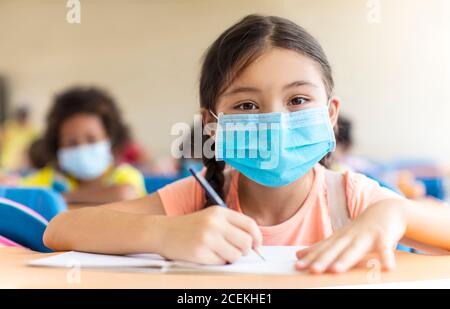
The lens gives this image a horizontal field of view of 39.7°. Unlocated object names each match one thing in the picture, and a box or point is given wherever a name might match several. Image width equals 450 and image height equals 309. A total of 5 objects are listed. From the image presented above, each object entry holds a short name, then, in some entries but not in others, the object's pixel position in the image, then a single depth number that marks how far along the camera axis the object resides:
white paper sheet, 0.79
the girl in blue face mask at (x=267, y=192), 0.82
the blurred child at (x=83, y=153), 2.94
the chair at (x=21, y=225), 1.23
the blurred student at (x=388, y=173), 2.68
